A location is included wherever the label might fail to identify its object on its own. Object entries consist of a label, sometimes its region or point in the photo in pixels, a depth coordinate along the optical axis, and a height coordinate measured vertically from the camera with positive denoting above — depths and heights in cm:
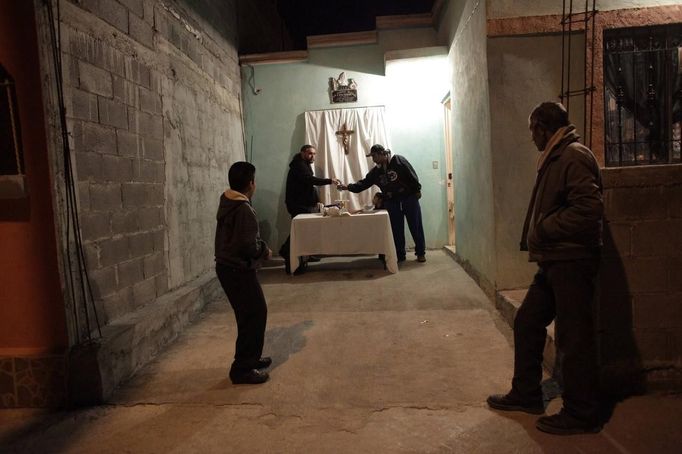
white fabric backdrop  852 +72
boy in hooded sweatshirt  336 -53
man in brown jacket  249 -41
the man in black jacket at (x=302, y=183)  750 +5
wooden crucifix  852 +90
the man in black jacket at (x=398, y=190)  746 -13
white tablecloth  655 -67
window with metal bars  468 +70
